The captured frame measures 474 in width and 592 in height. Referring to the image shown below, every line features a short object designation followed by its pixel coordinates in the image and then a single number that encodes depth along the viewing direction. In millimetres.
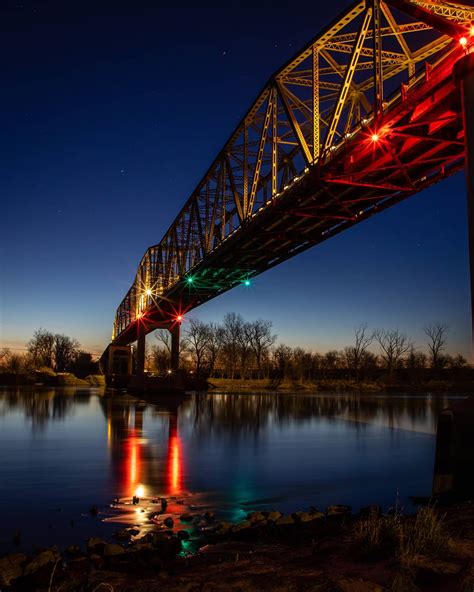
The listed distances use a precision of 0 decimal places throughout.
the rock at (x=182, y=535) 8828
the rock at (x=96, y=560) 7477
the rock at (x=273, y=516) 9801
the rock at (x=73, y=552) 8031
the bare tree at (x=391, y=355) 120231
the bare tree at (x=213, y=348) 122188
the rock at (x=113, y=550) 7781
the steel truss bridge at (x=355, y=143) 14594
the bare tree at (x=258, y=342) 120688
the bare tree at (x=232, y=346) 117250
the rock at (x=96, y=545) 8018
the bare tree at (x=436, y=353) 114688
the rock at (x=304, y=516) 9852
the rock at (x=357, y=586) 5689
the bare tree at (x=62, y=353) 165250
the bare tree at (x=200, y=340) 121425
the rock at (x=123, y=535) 8914
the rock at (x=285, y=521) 9641
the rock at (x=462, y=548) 6564
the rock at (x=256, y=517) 9672
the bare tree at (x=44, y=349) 160650
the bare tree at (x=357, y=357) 121000
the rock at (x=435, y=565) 6031
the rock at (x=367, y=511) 10352
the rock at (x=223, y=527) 9156
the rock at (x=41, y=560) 7098
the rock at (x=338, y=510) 10739
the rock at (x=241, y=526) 9148
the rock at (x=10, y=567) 6791
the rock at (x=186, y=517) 10133
